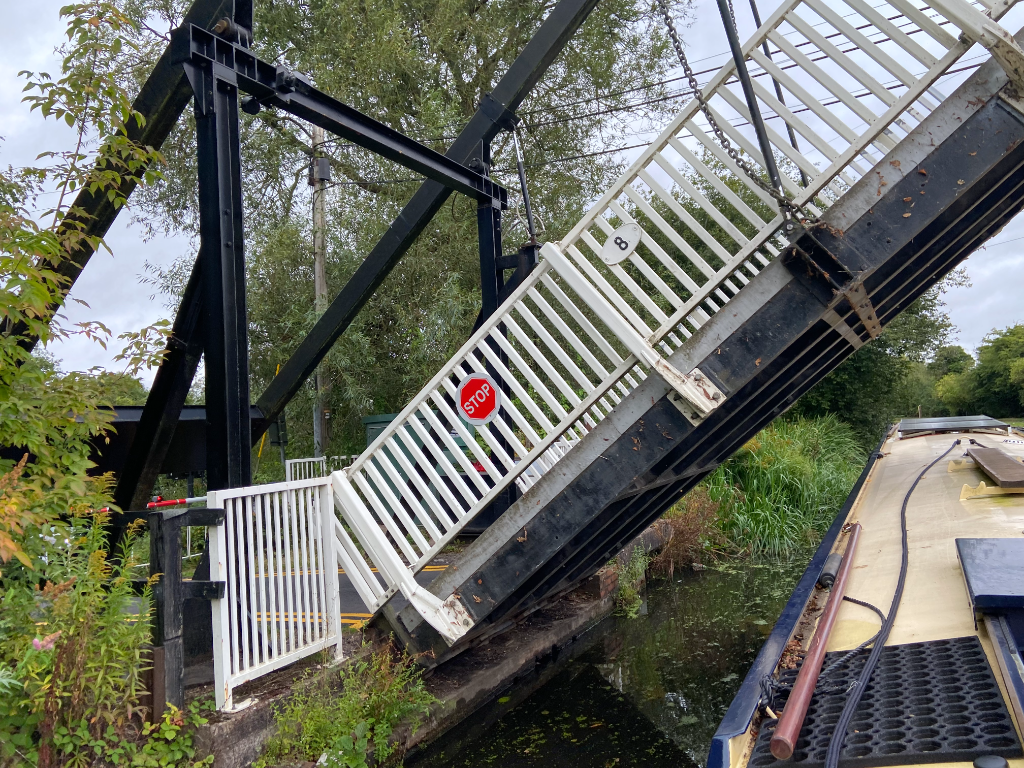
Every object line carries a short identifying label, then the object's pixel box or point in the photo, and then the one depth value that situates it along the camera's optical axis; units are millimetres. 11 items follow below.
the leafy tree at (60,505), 2701
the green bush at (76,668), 2686
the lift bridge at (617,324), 3201
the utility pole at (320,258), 11656
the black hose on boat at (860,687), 2051
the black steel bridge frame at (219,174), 3789
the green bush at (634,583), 7523
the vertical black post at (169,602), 3141
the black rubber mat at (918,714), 1961
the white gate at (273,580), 3381
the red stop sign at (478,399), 4172
